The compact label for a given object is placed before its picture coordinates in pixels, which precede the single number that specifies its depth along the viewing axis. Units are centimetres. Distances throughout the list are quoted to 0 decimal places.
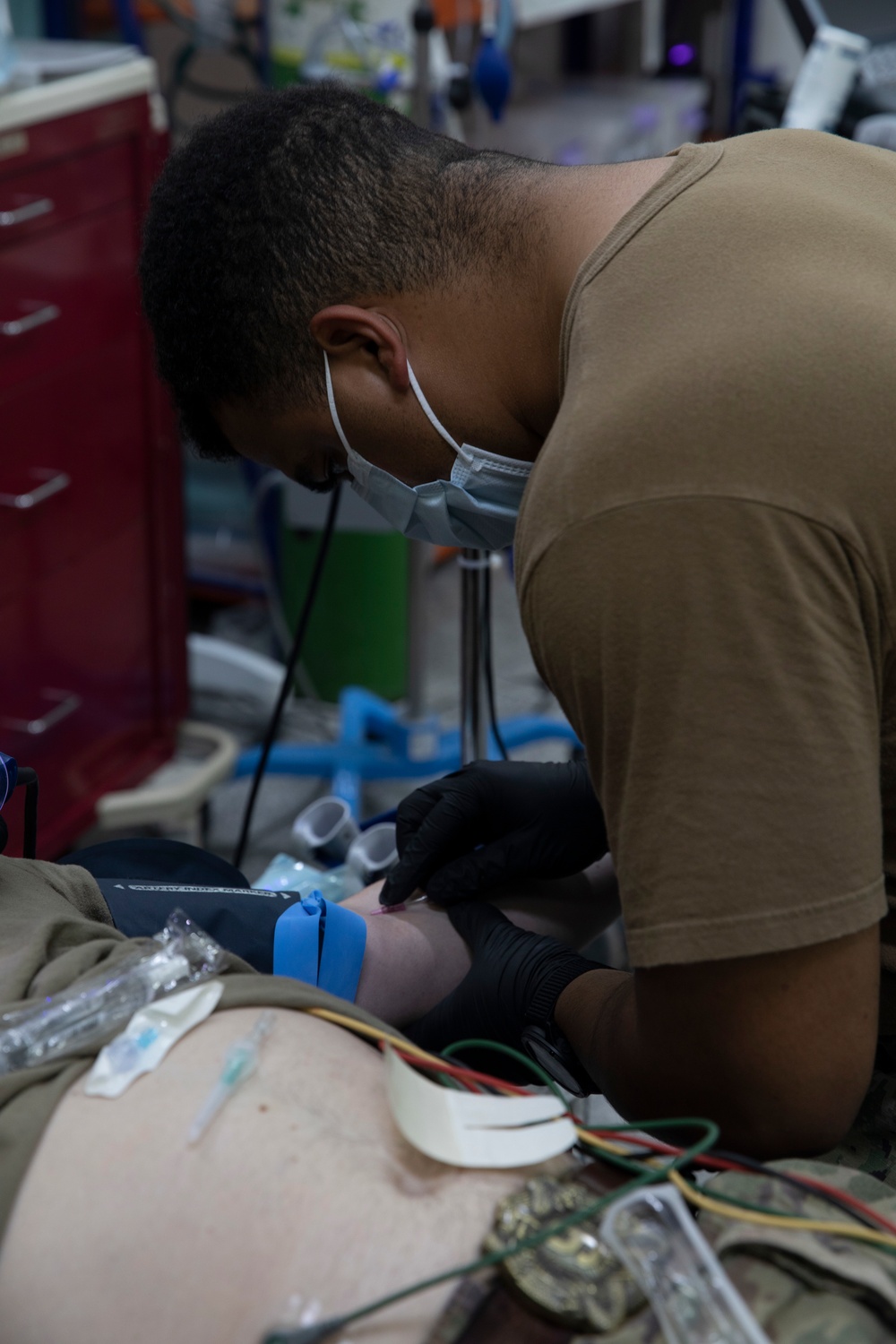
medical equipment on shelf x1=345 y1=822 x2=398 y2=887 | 135
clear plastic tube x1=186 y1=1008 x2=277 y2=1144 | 71
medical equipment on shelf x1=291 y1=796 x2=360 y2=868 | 144
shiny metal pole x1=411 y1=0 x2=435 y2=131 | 192
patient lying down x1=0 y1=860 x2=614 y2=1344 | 65
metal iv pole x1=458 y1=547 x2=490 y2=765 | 182
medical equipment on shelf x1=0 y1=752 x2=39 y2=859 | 97
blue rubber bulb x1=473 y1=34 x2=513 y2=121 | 205
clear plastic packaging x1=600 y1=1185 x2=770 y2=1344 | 63
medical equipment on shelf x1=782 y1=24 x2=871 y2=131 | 213
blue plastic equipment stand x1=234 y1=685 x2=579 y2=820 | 244
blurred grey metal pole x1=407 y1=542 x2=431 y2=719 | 235
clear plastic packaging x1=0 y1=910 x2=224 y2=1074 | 77
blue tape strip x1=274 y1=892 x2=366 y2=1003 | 103
